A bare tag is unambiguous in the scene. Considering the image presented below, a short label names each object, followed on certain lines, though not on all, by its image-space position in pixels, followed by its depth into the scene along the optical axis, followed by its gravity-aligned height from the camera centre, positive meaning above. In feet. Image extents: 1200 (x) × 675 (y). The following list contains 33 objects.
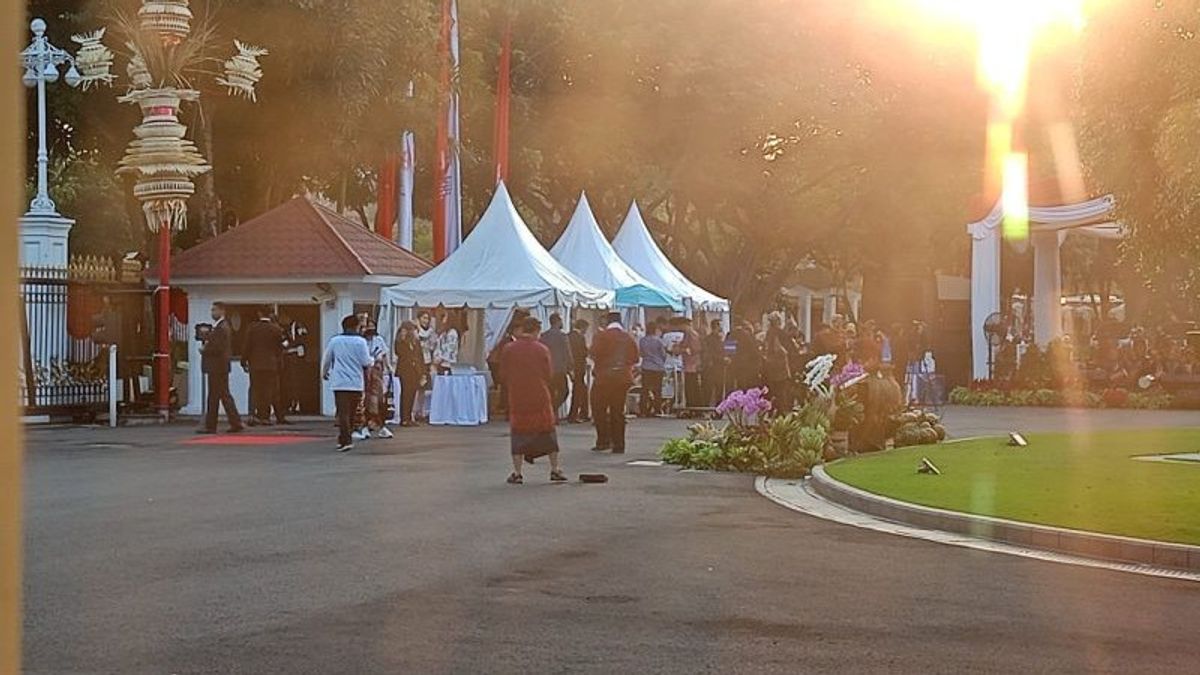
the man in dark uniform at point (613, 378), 64.28 -0.73
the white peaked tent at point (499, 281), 86.89 +4.53
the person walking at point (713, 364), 96.32 -0.27
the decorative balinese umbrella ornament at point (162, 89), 81.25 +14.51
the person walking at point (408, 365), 83.41 -0.17
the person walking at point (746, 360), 89.25 -0.04
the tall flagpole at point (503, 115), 106.83 +17.20
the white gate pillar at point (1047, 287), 117.80 +5.32
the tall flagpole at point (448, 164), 102.63 +13.00
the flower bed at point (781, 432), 57.57 -2.81
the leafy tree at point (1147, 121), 47.24 +7.65
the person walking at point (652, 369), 88.74 -0.52
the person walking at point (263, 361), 79.51 +0.10
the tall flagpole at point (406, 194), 116.37 +12.60
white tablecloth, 85.81 -2.22
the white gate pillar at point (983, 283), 113.70 +5.46
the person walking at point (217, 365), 75.82 -0.08
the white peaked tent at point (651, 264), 107.04 +6.67
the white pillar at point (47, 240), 87.66 +7.04
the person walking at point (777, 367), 76.74 -0.41
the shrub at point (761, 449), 56.85 -3.37
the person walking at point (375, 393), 72.90 -1.45
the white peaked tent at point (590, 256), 99.50 +6.78
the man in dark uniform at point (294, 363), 89.61 -0.02
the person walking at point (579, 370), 85.92 -0.55
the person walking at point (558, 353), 79.56 +0.39
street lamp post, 80.74 +15.70
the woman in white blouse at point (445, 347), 86.80 +0.81
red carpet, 70.59 -3.55
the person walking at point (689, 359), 96.37 +0.05
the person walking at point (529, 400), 51.13 -1.27
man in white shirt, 65.41 -0.44
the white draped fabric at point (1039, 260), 110.32 +7.21
